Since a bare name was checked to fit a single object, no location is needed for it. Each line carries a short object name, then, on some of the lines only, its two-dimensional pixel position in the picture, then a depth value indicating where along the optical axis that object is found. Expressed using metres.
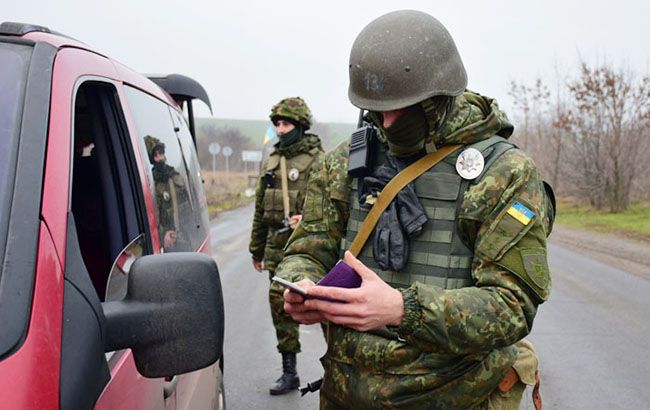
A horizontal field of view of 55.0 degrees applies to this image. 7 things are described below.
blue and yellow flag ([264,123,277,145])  9.40
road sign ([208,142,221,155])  28.20
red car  1.14
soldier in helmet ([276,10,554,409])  1.72
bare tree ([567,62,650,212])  19.83
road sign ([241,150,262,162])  39.22
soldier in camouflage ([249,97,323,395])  4.64
